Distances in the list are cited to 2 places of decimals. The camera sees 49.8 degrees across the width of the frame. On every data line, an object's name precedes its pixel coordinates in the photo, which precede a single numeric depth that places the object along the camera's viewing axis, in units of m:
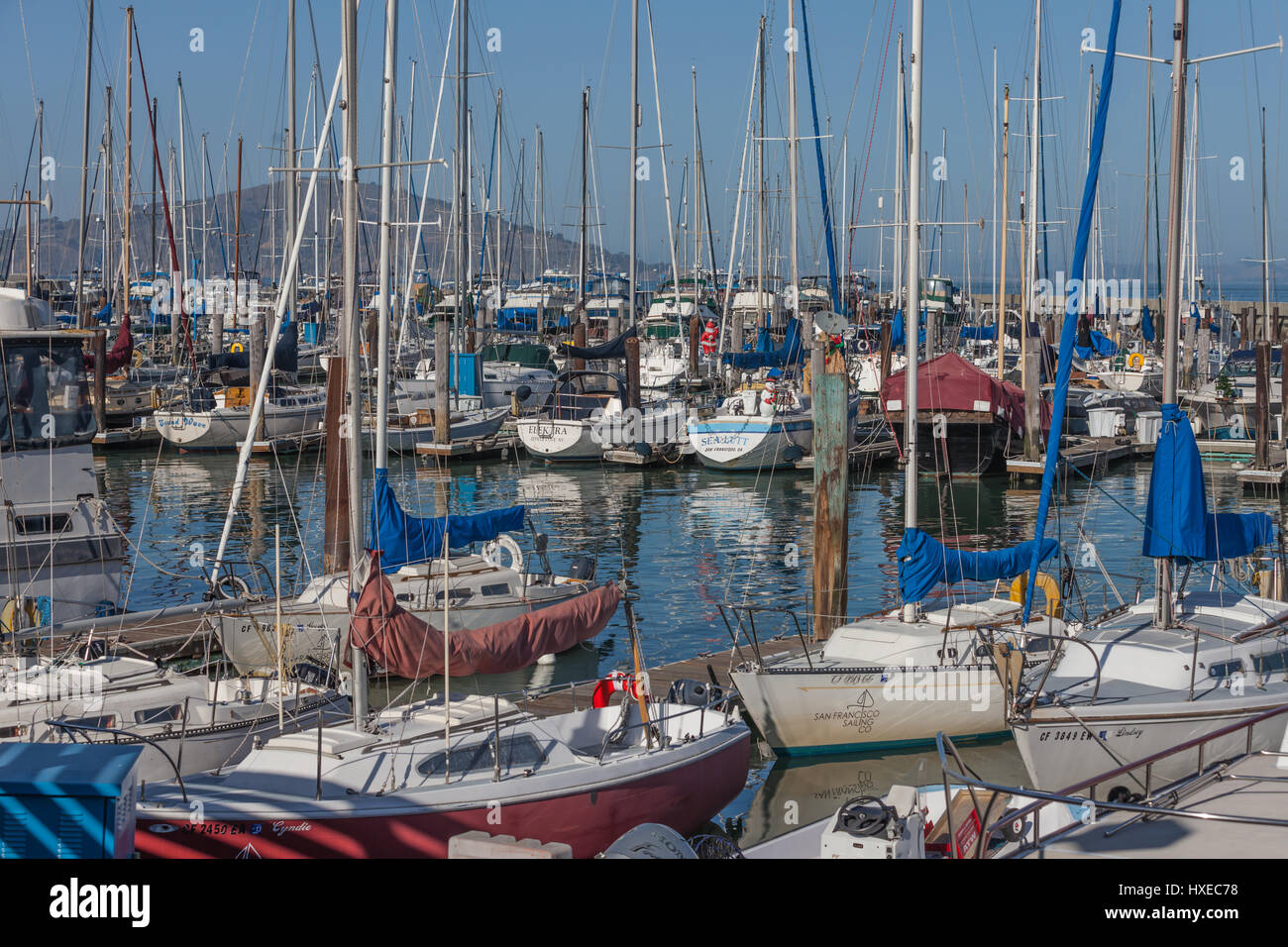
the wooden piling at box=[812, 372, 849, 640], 19.33
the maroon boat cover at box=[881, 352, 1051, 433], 36.47
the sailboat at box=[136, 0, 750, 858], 11.27
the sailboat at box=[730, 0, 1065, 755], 15.98
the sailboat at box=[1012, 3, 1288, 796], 14.16
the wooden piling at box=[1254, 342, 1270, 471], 33.78
